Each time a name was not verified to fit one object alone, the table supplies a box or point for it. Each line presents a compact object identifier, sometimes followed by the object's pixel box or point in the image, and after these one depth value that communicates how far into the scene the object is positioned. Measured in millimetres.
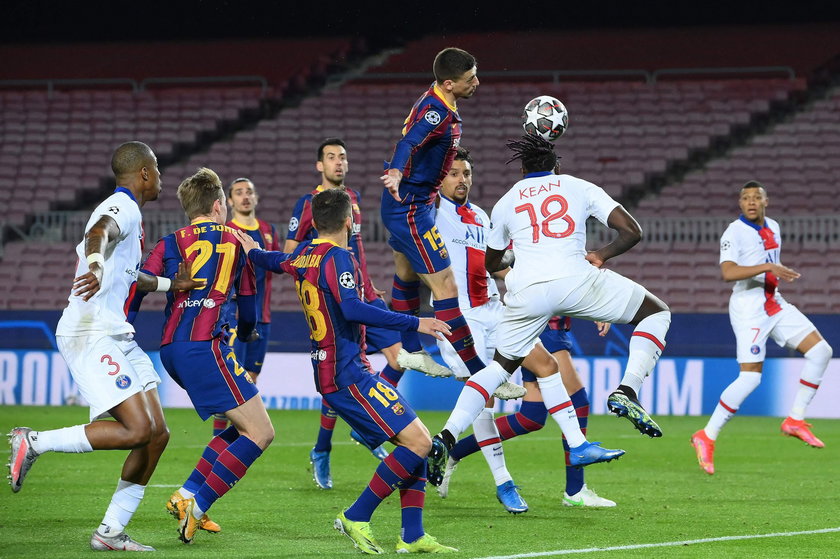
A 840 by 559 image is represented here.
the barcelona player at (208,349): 12711
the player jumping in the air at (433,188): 15070
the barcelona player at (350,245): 17641
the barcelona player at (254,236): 22359
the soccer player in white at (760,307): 21141
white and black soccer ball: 15047
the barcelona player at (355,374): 11891
